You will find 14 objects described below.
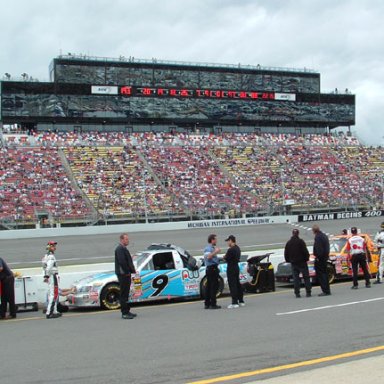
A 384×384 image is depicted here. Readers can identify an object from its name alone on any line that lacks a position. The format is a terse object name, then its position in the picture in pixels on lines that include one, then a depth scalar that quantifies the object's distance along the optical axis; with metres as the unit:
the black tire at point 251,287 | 15.14
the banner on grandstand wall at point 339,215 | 48.69
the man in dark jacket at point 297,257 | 13.64
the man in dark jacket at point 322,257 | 13.70
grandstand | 47.03
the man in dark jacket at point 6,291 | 12.05
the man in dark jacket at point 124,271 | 11.09
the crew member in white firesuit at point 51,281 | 11.75
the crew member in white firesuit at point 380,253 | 15.80
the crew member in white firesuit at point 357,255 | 14.72
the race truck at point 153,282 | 12.92
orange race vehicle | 16.48
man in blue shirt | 12.11
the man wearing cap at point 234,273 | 12.23
